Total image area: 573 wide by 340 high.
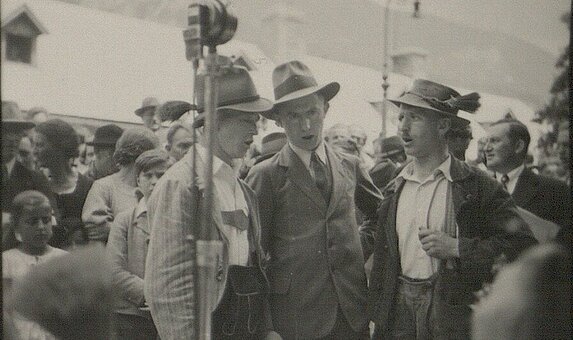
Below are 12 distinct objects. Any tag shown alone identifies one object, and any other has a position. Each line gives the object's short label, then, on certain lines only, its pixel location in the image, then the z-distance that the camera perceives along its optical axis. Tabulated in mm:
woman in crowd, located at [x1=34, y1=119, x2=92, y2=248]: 3053
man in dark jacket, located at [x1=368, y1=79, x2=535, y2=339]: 3010
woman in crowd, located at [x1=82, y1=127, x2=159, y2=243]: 3281
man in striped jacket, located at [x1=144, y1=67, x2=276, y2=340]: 2787
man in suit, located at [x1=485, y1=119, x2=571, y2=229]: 2939
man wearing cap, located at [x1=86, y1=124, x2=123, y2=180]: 3529
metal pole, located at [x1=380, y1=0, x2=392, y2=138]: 3588
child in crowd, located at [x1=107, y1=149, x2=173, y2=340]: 3209
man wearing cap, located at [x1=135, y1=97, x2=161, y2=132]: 3480
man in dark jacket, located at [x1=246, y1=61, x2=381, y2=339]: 3254
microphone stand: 2543
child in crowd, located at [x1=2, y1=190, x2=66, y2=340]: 2801
